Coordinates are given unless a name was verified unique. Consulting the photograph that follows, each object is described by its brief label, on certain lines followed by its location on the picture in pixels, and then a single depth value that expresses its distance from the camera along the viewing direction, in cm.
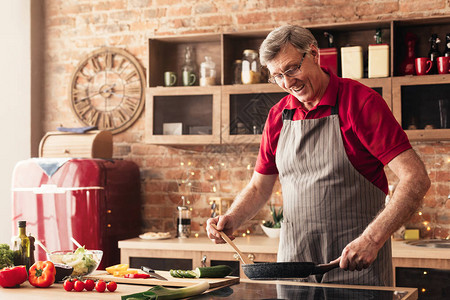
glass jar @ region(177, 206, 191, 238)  434
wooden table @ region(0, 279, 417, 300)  200
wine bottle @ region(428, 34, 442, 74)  387
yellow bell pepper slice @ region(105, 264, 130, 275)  245
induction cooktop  187
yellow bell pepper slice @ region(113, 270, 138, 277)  239
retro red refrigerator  412
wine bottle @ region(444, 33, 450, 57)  387
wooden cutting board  220
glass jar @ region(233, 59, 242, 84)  428
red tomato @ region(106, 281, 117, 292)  212
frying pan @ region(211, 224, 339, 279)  191
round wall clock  476
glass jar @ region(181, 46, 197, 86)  441
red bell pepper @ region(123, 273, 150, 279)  234
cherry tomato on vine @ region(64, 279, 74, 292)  215
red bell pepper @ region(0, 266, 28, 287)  222
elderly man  226
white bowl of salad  233
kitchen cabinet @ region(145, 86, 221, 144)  424
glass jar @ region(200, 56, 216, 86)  433
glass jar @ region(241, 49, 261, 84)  418
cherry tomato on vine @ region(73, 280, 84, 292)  214
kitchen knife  228
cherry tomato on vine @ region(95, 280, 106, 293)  213
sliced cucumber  228
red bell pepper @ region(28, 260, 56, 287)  222
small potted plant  419
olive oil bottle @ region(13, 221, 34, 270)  244
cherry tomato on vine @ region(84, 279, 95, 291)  216
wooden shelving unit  382
